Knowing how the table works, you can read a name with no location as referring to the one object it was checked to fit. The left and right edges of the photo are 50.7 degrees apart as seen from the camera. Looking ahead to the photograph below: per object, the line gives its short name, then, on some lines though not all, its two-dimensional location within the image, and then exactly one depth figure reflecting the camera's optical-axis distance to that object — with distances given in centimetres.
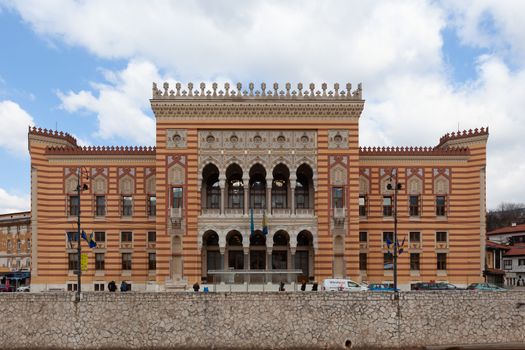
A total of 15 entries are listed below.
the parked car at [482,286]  4259
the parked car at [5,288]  4940
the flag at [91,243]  4041
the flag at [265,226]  4634
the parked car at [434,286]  4266
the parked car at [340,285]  4095
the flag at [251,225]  4644
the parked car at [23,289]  5129
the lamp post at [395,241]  3541
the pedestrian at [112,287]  4266
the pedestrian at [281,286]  3868
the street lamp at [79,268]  3328
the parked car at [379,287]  4374
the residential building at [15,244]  7344
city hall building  4825
